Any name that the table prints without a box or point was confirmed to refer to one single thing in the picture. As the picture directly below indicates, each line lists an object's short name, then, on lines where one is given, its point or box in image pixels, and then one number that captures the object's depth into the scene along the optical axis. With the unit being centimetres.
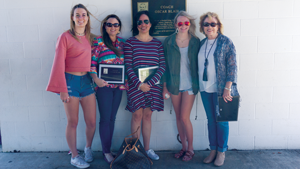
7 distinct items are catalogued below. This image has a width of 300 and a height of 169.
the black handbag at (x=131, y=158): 233
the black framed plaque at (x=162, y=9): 281
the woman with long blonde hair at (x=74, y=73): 221
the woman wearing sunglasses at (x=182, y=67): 249
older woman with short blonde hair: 232
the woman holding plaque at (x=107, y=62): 246
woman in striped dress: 249
